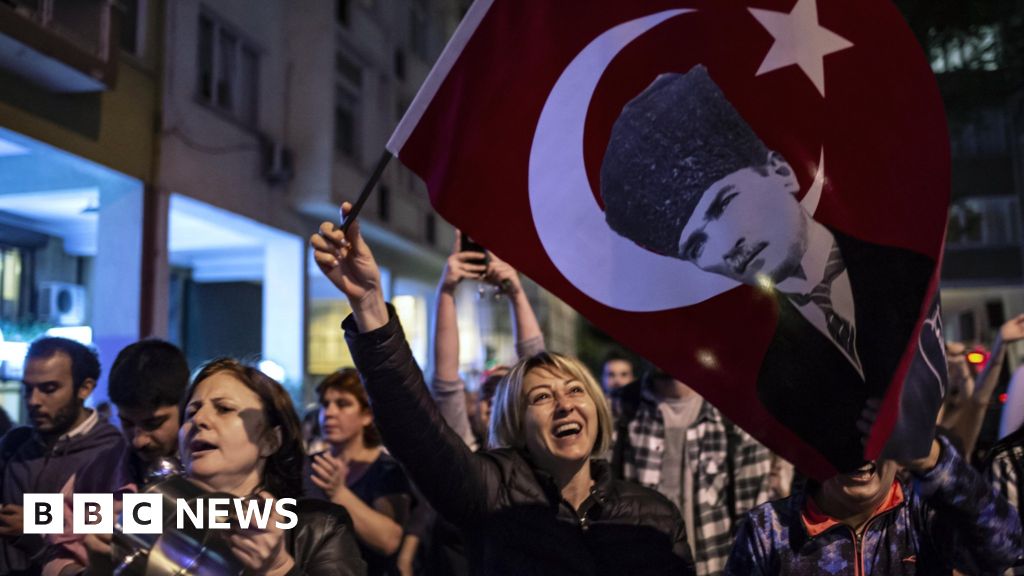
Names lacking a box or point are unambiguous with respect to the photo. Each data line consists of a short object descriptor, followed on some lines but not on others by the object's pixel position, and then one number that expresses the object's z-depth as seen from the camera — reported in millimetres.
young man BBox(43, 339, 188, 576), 3785
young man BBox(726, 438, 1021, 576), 2664
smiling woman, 2705
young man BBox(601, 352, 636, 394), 8148
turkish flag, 2754
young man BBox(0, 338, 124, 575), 4031
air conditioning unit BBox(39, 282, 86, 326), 12094
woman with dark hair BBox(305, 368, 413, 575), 3613
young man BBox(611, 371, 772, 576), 5066
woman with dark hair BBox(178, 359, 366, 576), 2797
